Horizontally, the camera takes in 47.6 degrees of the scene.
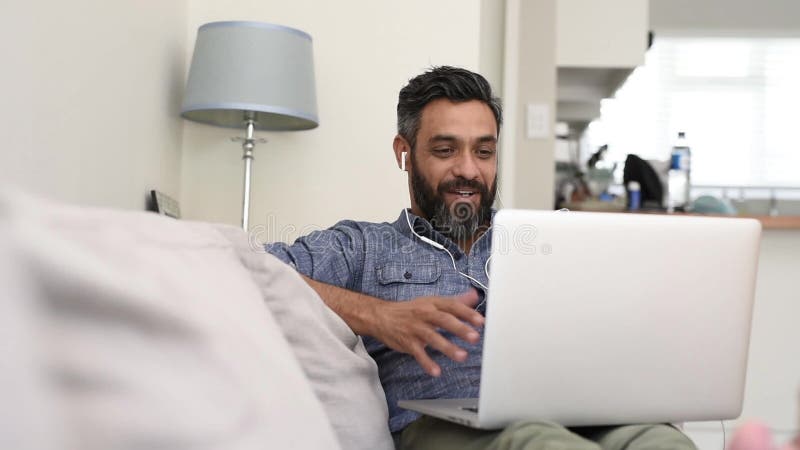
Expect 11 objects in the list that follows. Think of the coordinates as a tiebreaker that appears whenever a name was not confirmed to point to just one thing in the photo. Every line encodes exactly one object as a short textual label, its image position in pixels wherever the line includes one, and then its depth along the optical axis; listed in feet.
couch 1.81
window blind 19.74
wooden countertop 11.20
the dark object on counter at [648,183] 13.37
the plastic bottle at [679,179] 13.48
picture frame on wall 7.75
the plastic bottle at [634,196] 13.41
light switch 13.00
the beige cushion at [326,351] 3.82
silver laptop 3.93
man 4.39
